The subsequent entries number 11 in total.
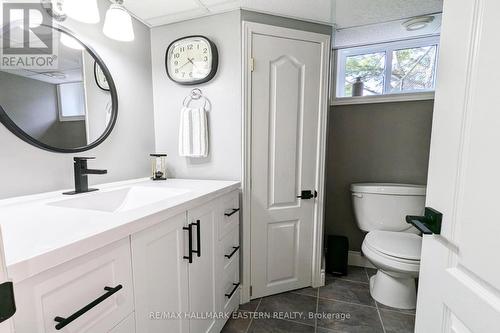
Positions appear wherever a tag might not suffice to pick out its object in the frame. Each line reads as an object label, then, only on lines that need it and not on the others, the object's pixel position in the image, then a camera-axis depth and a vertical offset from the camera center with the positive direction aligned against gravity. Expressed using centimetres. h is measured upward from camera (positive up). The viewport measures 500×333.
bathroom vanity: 51 -36
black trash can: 204 -99
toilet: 154 -70
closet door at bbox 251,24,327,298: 159 -7
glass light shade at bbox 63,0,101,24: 105 +59
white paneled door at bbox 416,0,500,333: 45 -7
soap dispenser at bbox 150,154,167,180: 167 -20
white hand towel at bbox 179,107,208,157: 160 +6
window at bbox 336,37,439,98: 202 +68
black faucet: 114 -17
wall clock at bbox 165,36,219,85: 155 +55
